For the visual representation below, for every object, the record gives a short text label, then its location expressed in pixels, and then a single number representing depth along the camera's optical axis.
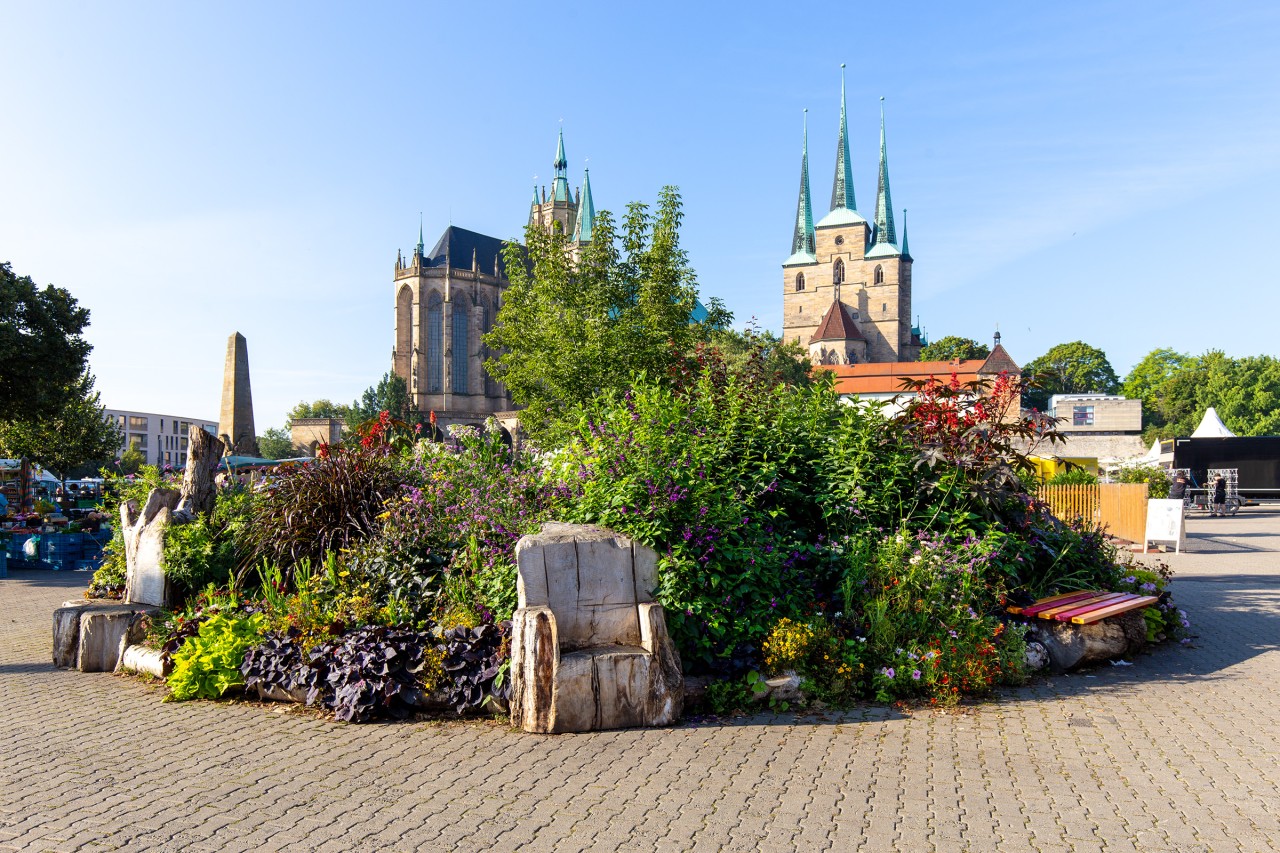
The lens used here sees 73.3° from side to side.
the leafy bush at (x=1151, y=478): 25.27
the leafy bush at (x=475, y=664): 5.63
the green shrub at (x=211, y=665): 6.25
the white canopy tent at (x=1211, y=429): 39.19
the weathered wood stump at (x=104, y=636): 7.25
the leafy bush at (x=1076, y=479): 19.78
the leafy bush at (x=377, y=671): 5.64
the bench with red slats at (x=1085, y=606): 6.61
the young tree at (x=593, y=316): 13.14
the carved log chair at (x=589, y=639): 5.26
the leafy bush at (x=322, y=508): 7.80
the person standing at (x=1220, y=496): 28.82
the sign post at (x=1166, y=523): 16.27
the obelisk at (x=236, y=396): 19.55
